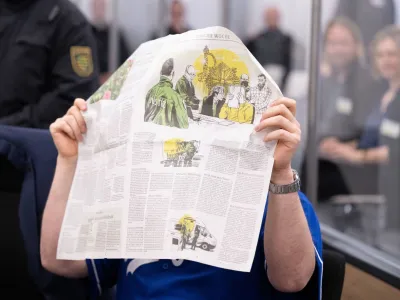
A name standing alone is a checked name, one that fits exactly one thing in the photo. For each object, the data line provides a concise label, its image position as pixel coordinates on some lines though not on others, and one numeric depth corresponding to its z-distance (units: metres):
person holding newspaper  1.21
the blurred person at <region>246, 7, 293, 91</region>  5.42
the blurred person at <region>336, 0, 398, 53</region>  3.56
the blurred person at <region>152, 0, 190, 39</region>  5.86
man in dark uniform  2.16
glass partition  3.31
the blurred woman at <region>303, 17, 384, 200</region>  3.64
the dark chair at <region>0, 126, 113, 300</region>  1.60
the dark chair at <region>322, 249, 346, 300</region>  1.36
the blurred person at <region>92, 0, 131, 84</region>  6.01
